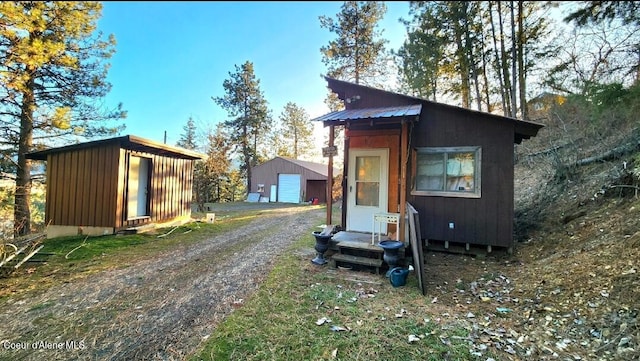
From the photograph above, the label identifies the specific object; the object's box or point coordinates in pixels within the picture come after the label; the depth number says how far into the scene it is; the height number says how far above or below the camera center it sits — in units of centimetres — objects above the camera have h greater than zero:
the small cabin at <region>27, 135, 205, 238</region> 723 -9
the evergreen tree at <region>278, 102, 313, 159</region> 3066 +621
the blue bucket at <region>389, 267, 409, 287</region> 422 -131
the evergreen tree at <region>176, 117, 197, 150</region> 2500 +440
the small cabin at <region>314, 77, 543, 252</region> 553 +50
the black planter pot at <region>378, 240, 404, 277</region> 450 -104
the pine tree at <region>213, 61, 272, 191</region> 2570 +720
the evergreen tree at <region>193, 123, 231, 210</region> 1870 +128
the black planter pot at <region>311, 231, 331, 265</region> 525 -109
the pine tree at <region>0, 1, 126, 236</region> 646 +294
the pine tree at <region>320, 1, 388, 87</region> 1566 +813
